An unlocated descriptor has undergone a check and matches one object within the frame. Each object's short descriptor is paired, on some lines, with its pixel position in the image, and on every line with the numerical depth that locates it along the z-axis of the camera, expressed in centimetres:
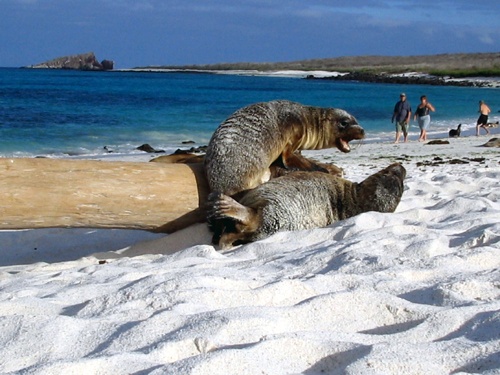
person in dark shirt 2069
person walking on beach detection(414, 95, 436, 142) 2128
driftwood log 573
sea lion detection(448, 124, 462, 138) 2277
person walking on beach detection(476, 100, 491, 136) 2292
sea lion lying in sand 610
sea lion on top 670
